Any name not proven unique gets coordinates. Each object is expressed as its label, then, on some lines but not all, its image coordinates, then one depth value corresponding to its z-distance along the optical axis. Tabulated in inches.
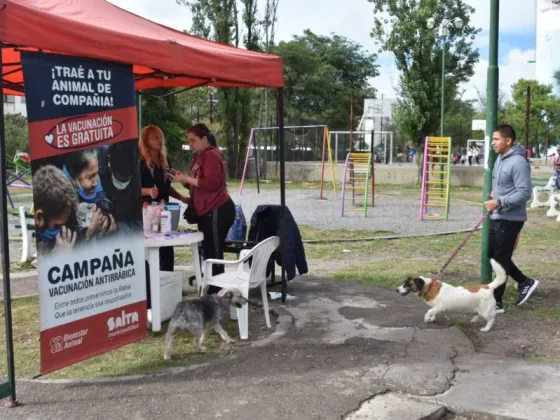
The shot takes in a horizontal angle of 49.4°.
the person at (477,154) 1525.6
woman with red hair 238.7
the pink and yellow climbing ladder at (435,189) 583.8
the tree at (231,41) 1182.3
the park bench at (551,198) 580.1
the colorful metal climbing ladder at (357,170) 686.5
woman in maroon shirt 226.7
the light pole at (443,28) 944.9
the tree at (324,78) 1929.1
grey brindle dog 186.1
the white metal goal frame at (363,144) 1218.6
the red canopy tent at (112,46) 140.3
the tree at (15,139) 1141.9
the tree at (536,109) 2032.5
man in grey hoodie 231.5
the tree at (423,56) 1010.1
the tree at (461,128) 2209.6
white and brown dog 219.3
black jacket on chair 253.3
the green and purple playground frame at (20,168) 643.5
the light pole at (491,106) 272.8
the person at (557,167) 723.4
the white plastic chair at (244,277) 205.2
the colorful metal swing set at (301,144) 1213.7
